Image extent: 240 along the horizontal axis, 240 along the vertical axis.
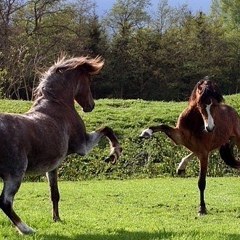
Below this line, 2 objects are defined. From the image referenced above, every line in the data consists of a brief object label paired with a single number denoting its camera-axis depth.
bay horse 20.98
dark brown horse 14.37
